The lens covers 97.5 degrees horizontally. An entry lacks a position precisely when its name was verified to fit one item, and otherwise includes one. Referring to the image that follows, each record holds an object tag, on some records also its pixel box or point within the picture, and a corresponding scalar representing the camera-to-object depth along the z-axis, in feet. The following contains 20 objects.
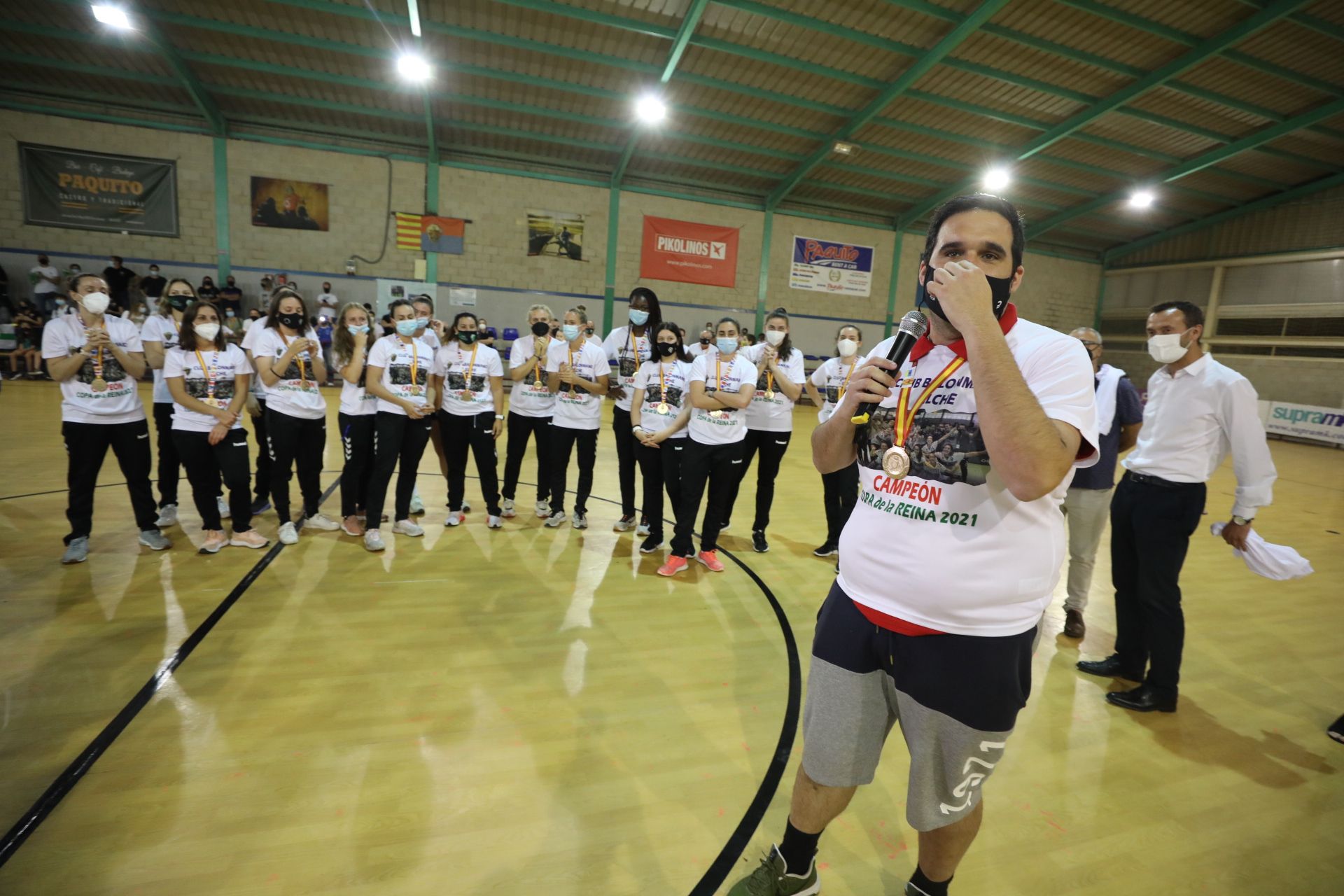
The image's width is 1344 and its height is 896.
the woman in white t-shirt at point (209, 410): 12.57
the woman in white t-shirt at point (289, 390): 13.46
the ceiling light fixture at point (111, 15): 31.37
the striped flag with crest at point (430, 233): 47.29
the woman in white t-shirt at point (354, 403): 14.14
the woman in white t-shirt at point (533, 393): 16.05
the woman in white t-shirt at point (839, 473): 14.97
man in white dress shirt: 8.78
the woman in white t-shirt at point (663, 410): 13.99
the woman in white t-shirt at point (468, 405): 15.17
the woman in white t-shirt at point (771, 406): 15.29
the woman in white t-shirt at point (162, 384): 13.44
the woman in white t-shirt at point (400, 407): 13.91
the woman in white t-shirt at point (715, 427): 13.15
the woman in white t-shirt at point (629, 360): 15.65
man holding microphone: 3.83
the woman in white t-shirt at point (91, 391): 11.84
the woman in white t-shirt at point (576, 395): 15.74
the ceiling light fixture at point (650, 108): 39.27
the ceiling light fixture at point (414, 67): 35.17
